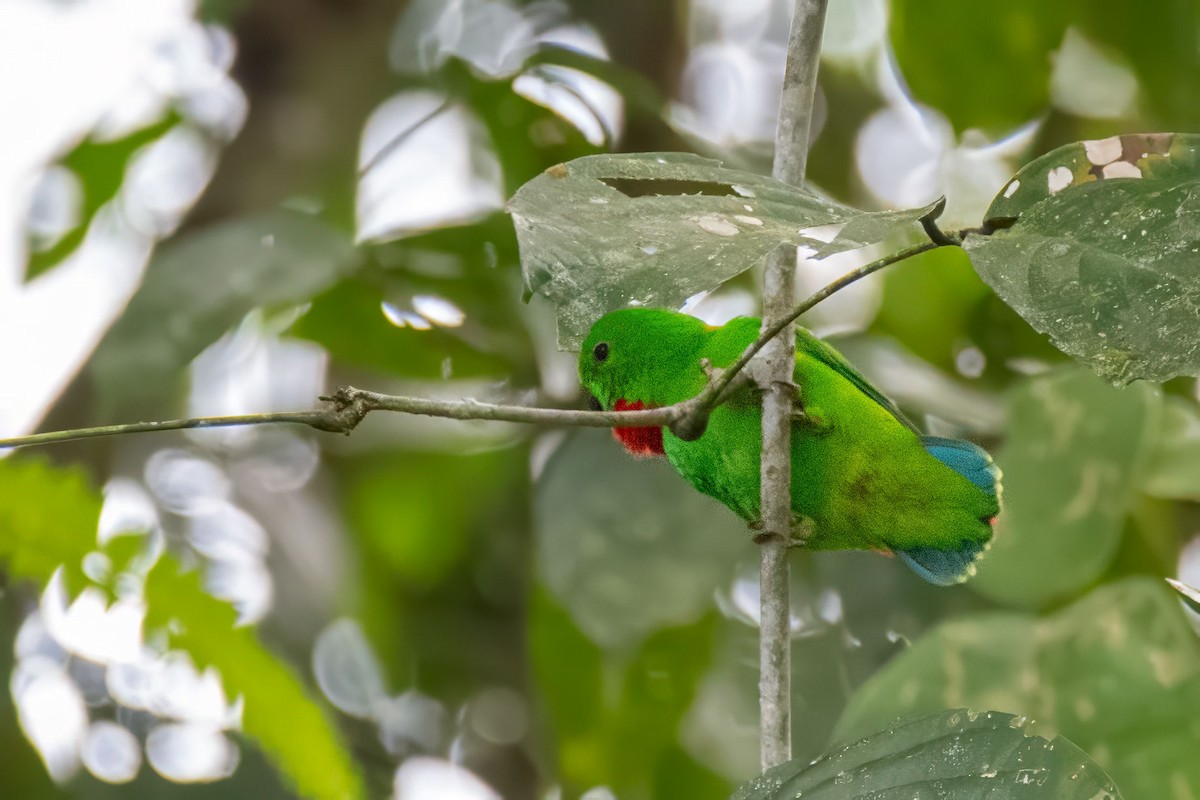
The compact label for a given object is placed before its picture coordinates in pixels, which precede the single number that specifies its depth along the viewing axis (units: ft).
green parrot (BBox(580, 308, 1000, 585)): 12.58
